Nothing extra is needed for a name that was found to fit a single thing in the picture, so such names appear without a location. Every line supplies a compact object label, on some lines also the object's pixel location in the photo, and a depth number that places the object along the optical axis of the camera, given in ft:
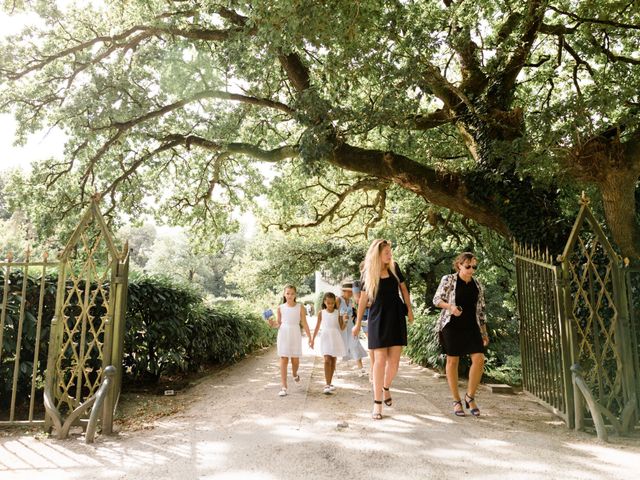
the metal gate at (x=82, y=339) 16.52
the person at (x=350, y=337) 32.45
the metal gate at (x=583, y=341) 17.25
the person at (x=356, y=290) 29.04
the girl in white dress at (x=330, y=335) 24.93
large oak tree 22.16
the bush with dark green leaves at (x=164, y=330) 25.84
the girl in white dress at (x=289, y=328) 25.09
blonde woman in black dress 18.74
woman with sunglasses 19.26
